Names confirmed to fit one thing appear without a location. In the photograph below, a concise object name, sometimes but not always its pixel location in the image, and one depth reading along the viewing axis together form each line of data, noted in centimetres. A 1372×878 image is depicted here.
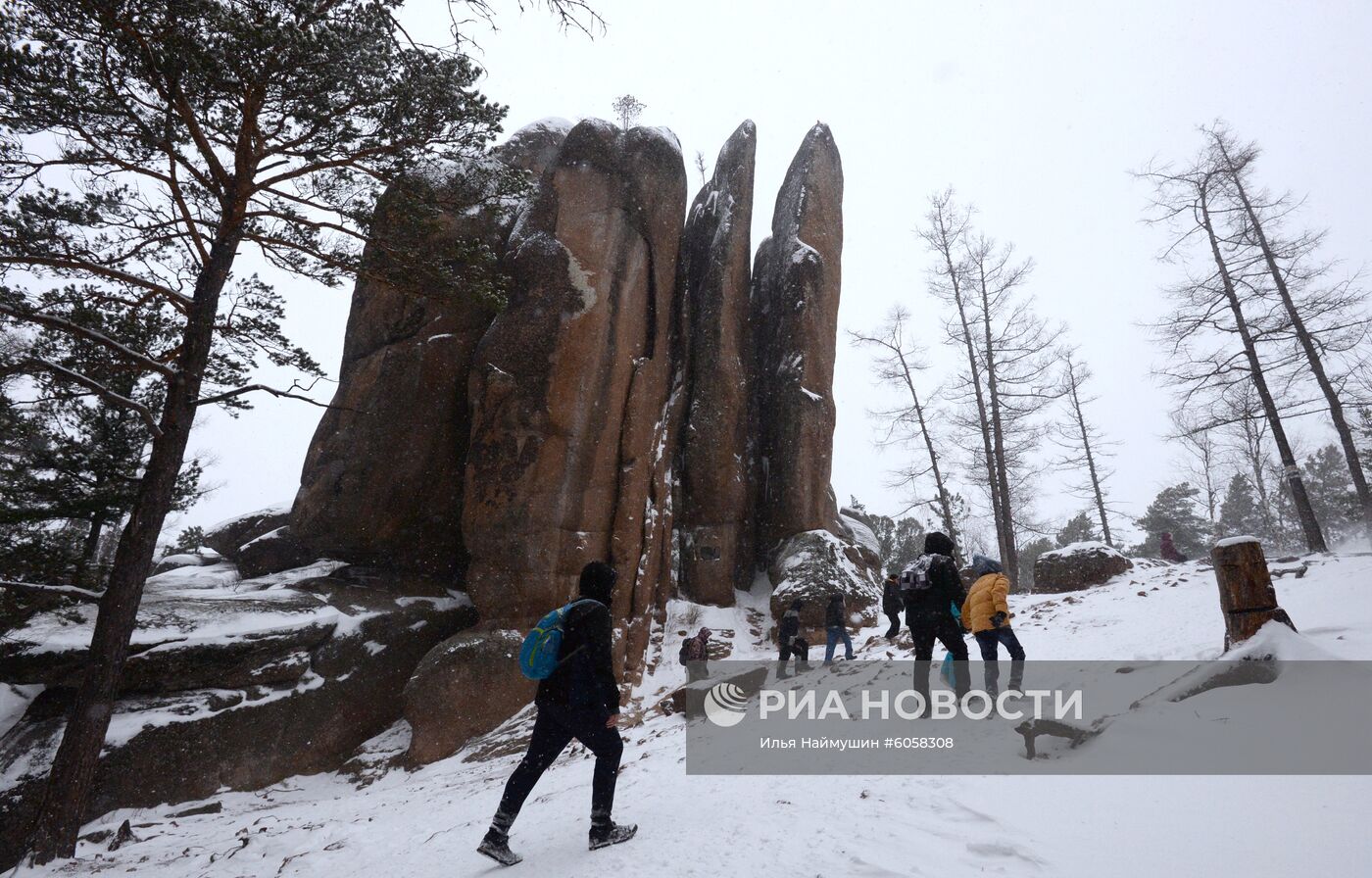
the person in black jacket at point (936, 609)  612
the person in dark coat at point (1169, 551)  1769
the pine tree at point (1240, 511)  3719
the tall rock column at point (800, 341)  1803
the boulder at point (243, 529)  1862
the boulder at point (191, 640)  952
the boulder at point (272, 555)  1577
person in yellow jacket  604
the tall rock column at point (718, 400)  1731
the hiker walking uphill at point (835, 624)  1092
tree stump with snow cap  556
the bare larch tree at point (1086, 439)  2402
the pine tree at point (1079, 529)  3725
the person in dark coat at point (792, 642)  1071
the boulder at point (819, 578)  1477
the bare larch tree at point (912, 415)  2061
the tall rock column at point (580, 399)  1377
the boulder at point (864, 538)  1862
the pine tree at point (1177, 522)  3212
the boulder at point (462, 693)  1114
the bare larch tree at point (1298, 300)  1375
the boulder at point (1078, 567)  1485
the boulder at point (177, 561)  1720
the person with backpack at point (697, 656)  1208
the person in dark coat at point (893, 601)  1169
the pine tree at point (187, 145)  672
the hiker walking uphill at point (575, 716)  397
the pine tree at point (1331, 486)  3238
